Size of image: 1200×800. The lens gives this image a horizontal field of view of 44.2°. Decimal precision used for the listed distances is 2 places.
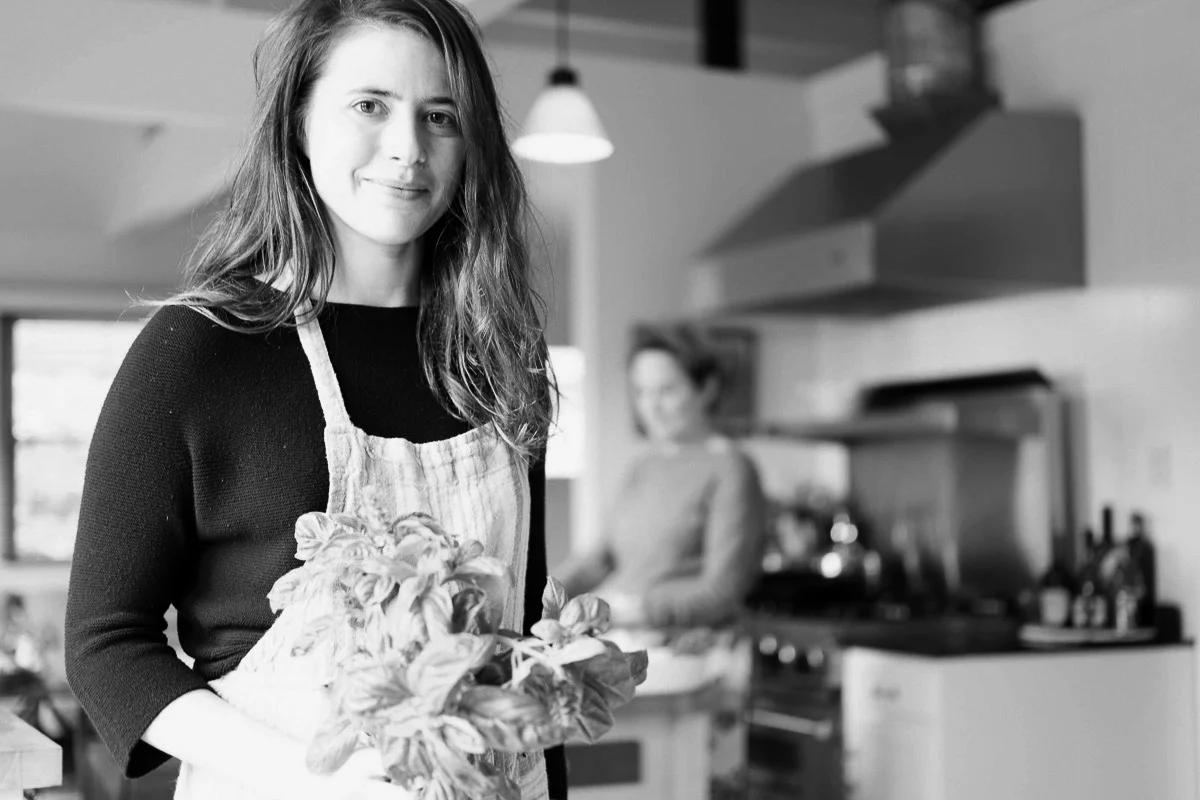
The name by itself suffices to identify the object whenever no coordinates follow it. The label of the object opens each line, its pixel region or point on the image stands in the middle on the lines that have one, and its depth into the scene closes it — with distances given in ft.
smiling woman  3.68
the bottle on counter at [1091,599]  13.21
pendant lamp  13.12
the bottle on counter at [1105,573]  13.20
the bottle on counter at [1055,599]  13.38
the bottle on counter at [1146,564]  13.14
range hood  14.25
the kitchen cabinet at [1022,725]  12.09
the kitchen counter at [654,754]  10.23
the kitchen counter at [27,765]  4.89
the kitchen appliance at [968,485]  14.44
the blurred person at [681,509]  13.19
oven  13.23
